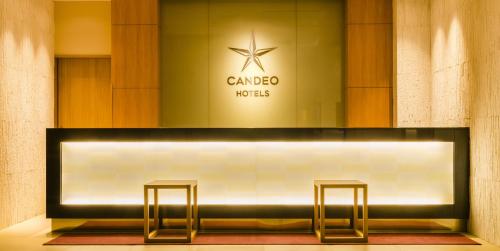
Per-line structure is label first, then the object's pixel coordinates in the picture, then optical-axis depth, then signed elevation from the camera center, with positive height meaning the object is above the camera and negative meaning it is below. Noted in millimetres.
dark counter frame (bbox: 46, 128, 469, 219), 5562 -397
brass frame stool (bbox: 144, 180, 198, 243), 5102 -941
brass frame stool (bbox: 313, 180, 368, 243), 5074 -914
